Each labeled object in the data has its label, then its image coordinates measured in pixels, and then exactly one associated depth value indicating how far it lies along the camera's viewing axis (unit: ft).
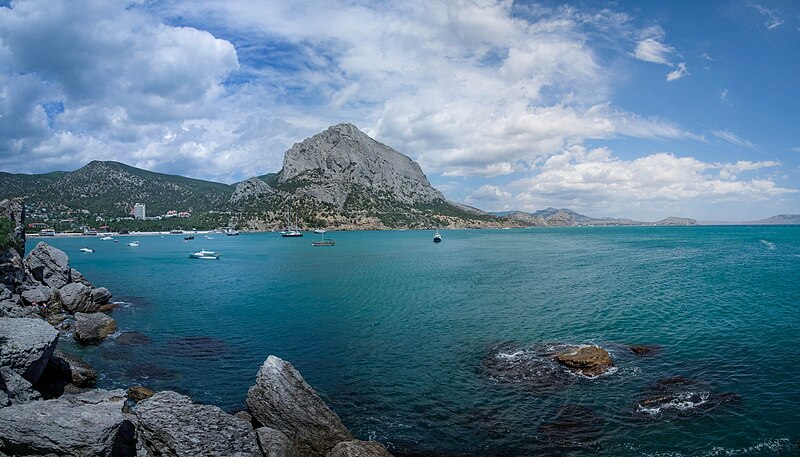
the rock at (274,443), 50.83
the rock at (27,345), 62.59
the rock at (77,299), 152.12
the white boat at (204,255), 370.94
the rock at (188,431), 48.19
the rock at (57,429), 43.50
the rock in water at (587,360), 84.38
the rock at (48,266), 173.68
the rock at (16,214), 179.52
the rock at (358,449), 50.96
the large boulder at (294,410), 56.44
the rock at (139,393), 74.23
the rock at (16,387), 57.05
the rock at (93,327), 113.59
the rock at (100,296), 157.28
